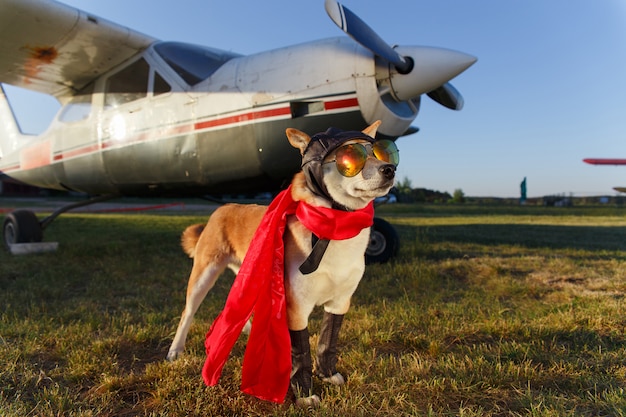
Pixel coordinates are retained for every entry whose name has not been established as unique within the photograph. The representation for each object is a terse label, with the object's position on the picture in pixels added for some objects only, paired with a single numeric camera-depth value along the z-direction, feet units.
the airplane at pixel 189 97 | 12.67
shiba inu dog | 5.24
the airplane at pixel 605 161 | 43.98
